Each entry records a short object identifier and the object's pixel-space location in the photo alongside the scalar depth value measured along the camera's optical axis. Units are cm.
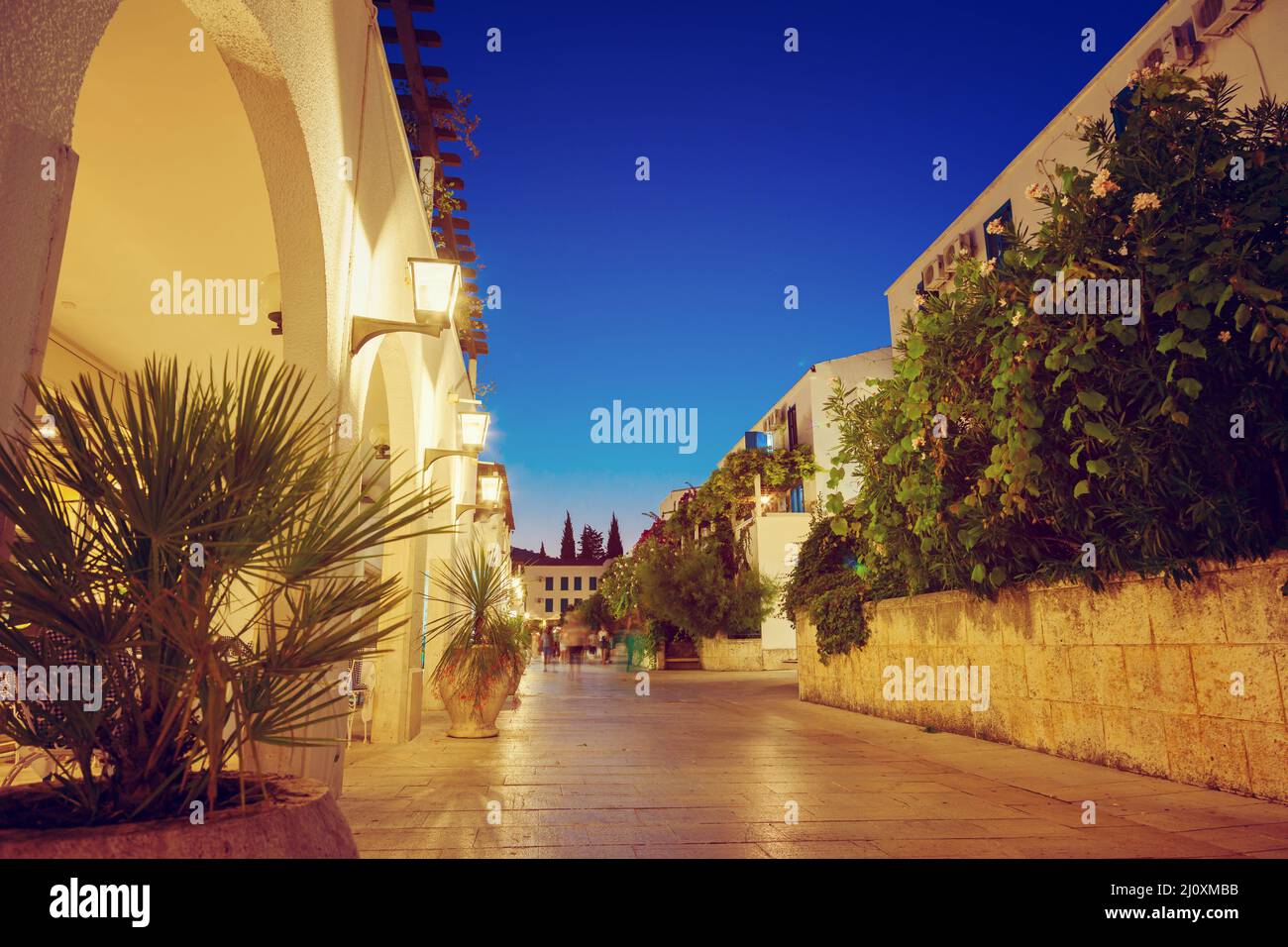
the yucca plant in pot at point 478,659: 749
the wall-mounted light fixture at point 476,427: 950
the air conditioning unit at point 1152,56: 1203
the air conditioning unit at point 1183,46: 1141
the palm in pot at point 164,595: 168
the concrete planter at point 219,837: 148
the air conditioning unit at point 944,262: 1775
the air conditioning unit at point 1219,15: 1054
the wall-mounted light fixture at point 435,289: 555
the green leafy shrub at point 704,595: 2116
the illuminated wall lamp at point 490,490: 1173
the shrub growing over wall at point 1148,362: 443
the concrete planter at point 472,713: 748
